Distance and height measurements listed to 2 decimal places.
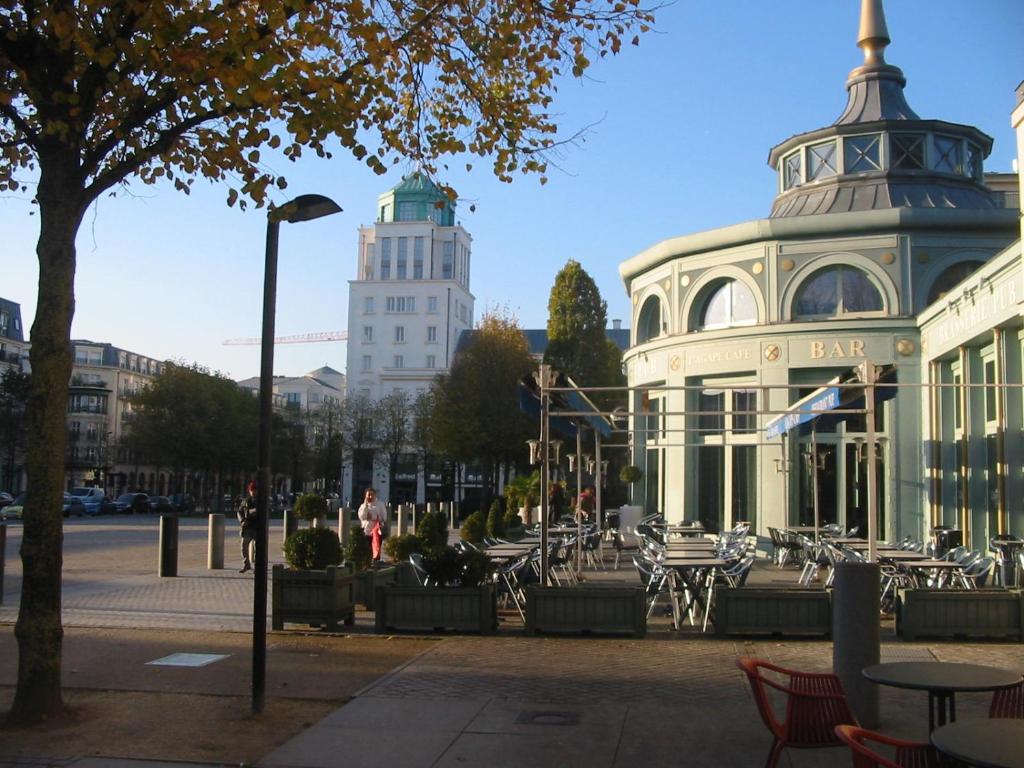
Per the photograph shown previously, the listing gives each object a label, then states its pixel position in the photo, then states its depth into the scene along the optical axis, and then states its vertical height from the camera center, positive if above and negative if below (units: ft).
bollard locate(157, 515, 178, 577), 61.98 -4.50
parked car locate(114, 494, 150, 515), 199.29 -6.27
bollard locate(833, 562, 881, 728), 24.16 -3.52
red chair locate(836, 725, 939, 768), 13.93 -3.82
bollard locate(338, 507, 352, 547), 85.81 -3.97
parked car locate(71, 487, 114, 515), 184.34 -5.38
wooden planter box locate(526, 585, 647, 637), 37.60 -4.75
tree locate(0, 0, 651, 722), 25.27 +9.89
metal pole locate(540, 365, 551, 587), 40.83 +0.50
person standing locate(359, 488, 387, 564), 63.82 -2.64
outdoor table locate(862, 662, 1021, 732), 17.75 -3.43
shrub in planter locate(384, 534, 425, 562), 48.44 -3.29
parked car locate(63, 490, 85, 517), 178.56 -6.18
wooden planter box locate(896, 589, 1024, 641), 36.60 -4.55
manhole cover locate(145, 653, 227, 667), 32.96 -6.05
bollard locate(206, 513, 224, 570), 68.08 -4.52
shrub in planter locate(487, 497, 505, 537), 72.28 -3.14
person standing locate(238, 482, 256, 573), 61.47 -2.95
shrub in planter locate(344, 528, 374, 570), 45.47 -3.30
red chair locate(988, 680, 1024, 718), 18.44 -3.90
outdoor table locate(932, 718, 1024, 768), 13.20 -3.46
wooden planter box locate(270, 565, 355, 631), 39.34 -4.66
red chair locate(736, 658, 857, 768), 19.26 -4.45
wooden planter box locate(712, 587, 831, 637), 36.81 -4.60
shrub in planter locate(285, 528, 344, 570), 40.70 -2.94
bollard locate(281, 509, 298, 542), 78.37 -3.63
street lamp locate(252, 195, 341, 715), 26.30 +1.72
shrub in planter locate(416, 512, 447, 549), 49.75 -2.79
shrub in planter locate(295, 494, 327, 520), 65.62 -1.98
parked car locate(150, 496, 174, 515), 211.29 -6.80
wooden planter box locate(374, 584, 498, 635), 38.40 -4.89
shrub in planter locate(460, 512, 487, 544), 68.33 -3.46
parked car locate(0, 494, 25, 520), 154.66 -6.32
